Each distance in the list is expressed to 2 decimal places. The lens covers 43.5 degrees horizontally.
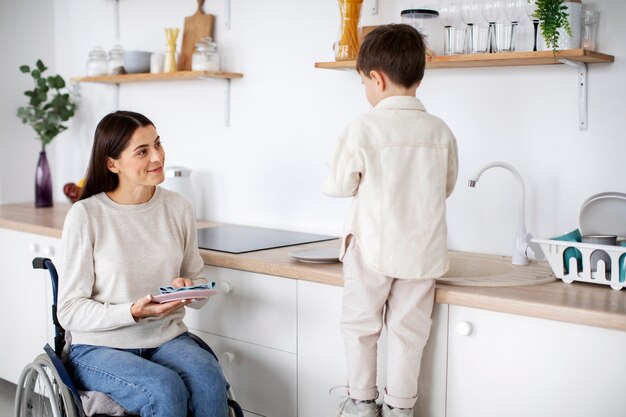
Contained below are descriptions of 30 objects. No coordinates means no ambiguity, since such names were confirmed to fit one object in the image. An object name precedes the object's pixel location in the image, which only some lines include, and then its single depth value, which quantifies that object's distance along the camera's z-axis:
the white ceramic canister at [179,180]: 3.08
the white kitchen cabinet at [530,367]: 1.72
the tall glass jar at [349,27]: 2.48
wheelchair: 1.98
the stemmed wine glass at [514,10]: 2.24
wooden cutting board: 3.13
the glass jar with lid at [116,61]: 3.32
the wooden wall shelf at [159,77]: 2.96
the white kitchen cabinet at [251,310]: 2.28
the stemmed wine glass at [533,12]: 2.18
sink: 1.97
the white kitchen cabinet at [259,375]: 2.30
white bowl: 3.25
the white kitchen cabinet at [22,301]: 2.98
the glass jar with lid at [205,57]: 2.98
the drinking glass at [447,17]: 2.33
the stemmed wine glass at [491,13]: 2.23
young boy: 1.88
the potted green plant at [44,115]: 3.50
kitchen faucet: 2.24
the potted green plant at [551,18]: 2.04
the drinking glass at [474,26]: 2.24
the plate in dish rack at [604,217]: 2.14
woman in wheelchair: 1.97
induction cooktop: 2.54
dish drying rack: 1.92
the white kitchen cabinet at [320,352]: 2.16
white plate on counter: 2.25
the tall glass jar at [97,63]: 3.39
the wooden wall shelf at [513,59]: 2.05
